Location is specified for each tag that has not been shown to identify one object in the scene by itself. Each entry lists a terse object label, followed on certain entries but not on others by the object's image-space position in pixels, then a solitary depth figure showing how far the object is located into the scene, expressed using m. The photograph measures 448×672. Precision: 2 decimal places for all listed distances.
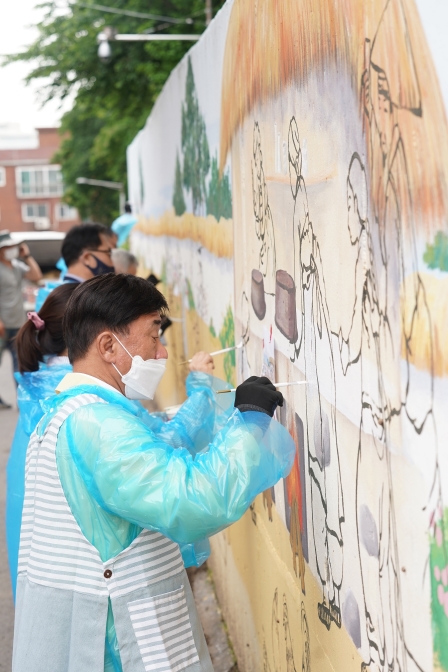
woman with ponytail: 3.73
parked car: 25.72
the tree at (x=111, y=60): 16.25
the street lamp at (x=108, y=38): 12.24
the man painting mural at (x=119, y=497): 2.24
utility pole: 12.77
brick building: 75.81
